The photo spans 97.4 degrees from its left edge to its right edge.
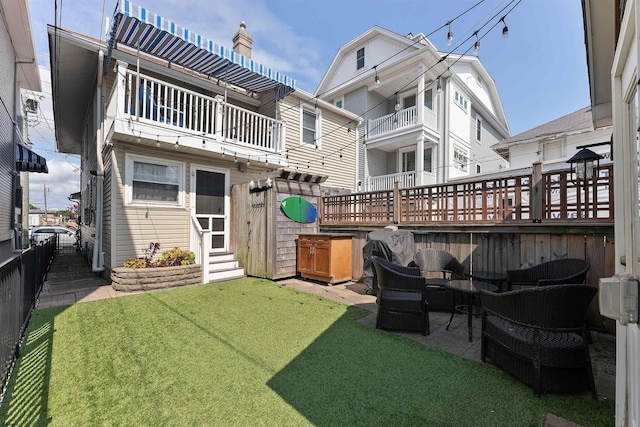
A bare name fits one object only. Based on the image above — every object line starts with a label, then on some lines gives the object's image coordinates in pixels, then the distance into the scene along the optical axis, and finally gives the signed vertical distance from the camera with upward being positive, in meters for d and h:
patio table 3.59 -0.96
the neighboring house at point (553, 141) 10.92 +3.11
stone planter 5.74 -1.36
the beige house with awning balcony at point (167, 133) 6.15 +2.06
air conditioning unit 10.85 +4.24
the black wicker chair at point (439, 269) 4.77 -0.97
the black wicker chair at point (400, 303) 3.75 -1.19
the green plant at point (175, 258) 6.52 -1.05
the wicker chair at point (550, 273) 3.67 -0.82
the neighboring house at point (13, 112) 5.86 +2.48
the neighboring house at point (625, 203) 1.34 +0.09
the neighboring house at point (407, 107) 12.00 +5.22
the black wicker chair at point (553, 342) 2.42 -1.14
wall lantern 3.88 +0.74
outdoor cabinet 6.65 -1.03
